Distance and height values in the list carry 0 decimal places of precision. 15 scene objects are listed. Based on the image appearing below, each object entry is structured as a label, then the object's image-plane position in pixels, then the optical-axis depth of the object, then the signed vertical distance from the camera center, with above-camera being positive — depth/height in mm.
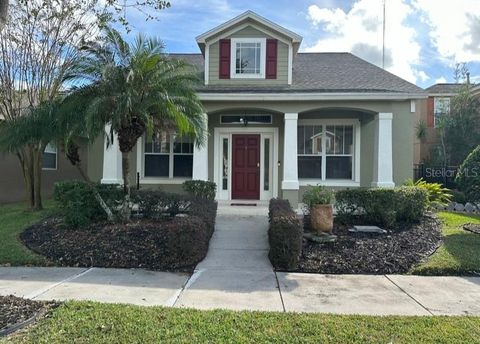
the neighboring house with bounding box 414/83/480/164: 24078 +3061
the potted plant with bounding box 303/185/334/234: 8359 -952
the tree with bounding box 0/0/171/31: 4281 +3374
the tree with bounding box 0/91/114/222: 8156 +691
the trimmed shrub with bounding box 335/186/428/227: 9219 -966
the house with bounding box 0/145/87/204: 15148 -520
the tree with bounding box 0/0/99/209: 11609 +3147
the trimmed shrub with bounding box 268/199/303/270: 6934 -1363
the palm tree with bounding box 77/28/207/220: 8047 +1505
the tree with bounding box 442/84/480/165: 21953 +2096
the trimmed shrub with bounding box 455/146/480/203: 9805 -286
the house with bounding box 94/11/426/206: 12180 +1202
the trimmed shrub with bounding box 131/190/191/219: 9289 -967
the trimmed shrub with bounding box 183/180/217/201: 11094 -709
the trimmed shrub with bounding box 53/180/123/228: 8781 -872
